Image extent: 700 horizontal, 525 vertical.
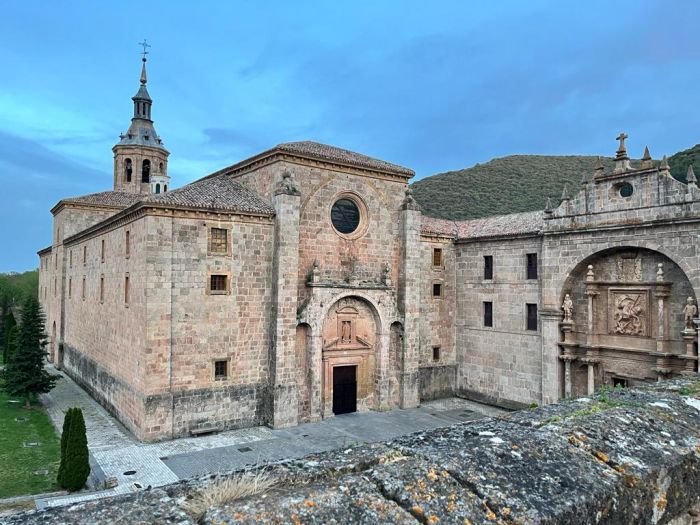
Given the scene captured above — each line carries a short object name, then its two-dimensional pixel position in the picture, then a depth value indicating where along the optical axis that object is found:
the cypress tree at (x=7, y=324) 30.86
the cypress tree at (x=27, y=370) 22.55
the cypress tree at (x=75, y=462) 13.62
